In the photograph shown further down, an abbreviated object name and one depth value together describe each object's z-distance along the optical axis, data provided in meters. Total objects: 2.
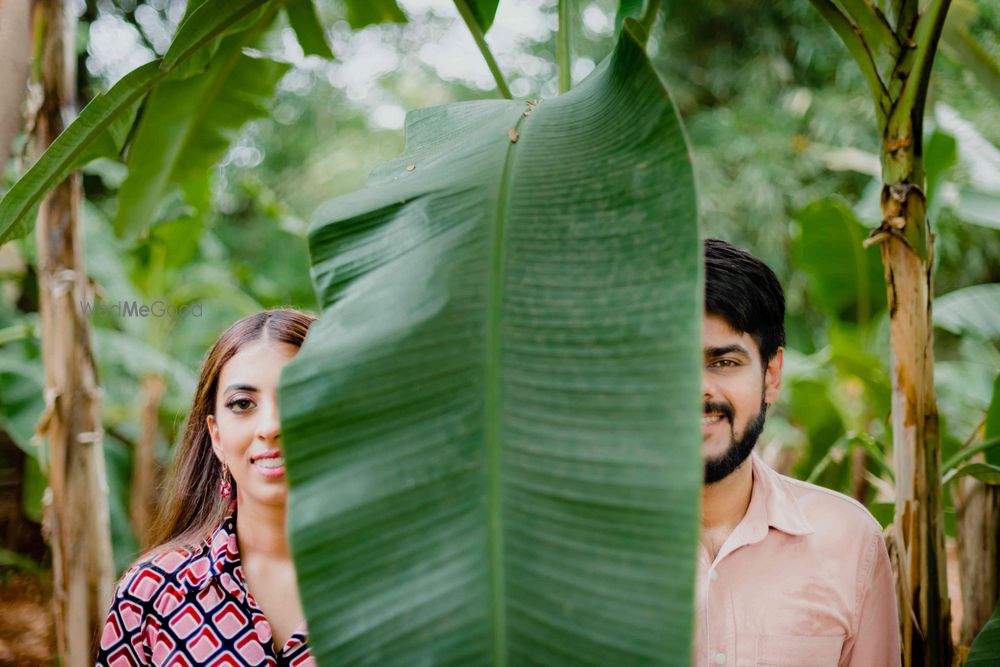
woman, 0.95
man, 0.86
